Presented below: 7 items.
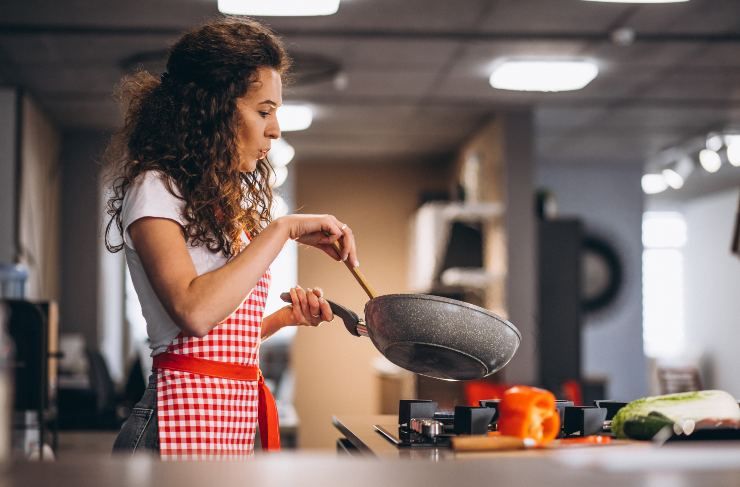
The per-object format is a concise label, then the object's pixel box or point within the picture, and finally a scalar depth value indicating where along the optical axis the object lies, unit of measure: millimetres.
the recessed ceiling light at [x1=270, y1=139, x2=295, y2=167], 7488
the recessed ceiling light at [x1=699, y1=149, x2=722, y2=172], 7824
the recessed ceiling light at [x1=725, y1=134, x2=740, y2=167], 7539
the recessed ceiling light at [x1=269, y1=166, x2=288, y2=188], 8061
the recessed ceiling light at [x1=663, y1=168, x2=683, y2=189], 8906
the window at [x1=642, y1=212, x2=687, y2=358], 11797
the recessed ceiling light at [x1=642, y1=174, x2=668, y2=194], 9430
